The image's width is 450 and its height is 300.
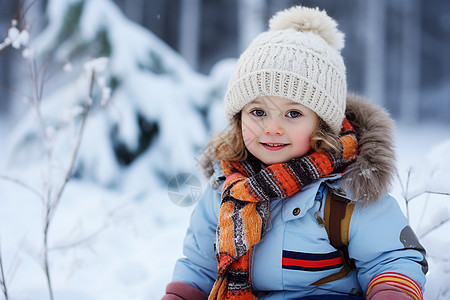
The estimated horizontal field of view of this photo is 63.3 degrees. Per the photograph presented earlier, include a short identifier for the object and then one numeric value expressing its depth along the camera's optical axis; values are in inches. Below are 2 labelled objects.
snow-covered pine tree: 105.4
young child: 43.3
